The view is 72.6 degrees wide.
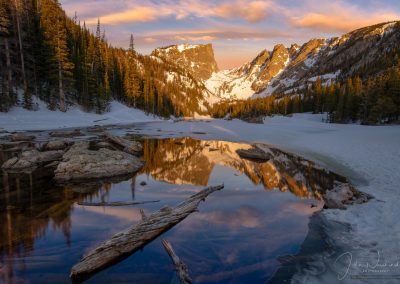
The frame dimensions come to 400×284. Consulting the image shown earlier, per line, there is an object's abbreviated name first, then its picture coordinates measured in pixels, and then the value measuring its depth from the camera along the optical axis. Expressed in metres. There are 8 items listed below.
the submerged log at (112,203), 10.11
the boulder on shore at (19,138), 25.98
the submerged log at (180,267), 5.64
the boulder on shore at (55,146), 20.86
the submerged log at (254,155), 20.25
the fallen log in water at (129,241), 5.80
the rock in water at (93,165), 13.72
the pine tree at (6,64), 36.91
